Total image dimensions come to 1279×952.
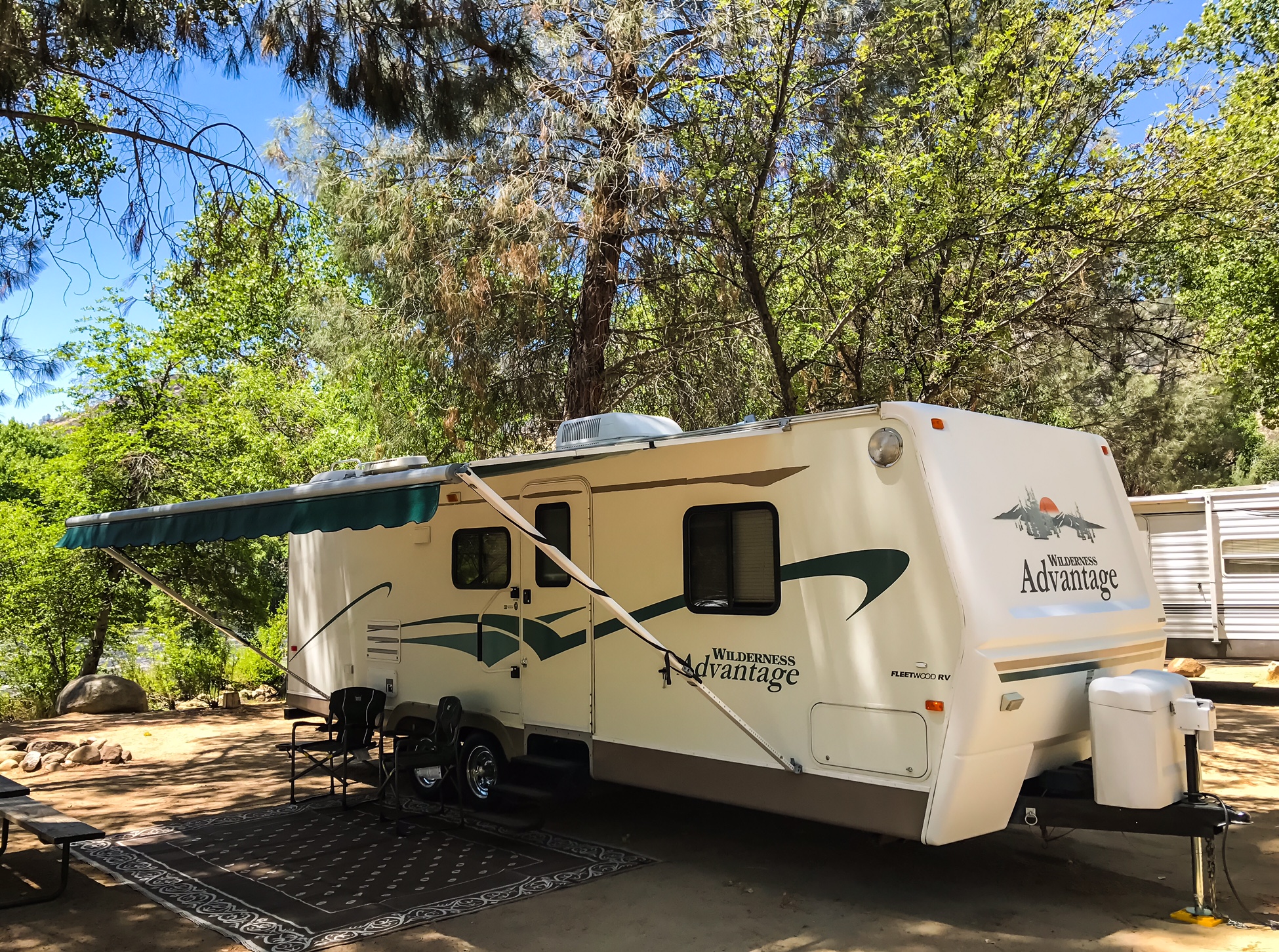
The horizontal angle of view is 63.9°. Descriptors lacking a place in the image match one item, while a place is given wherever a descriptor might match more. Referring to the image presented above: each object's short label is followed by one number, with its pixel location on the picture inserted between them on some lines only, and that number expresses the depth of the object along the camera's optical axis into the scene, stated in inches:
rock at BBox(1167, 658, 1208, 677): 535.5
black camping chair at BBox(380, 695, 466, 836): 263.1
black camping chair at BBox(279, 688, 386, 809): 299.7
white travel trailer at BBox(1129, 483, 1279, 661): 425.7
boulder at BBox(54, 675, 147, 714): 496.7
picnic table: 203.3
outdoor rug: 199.8
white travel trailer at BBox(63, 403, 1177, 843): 187.0
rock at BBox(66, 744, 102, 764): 366.6
